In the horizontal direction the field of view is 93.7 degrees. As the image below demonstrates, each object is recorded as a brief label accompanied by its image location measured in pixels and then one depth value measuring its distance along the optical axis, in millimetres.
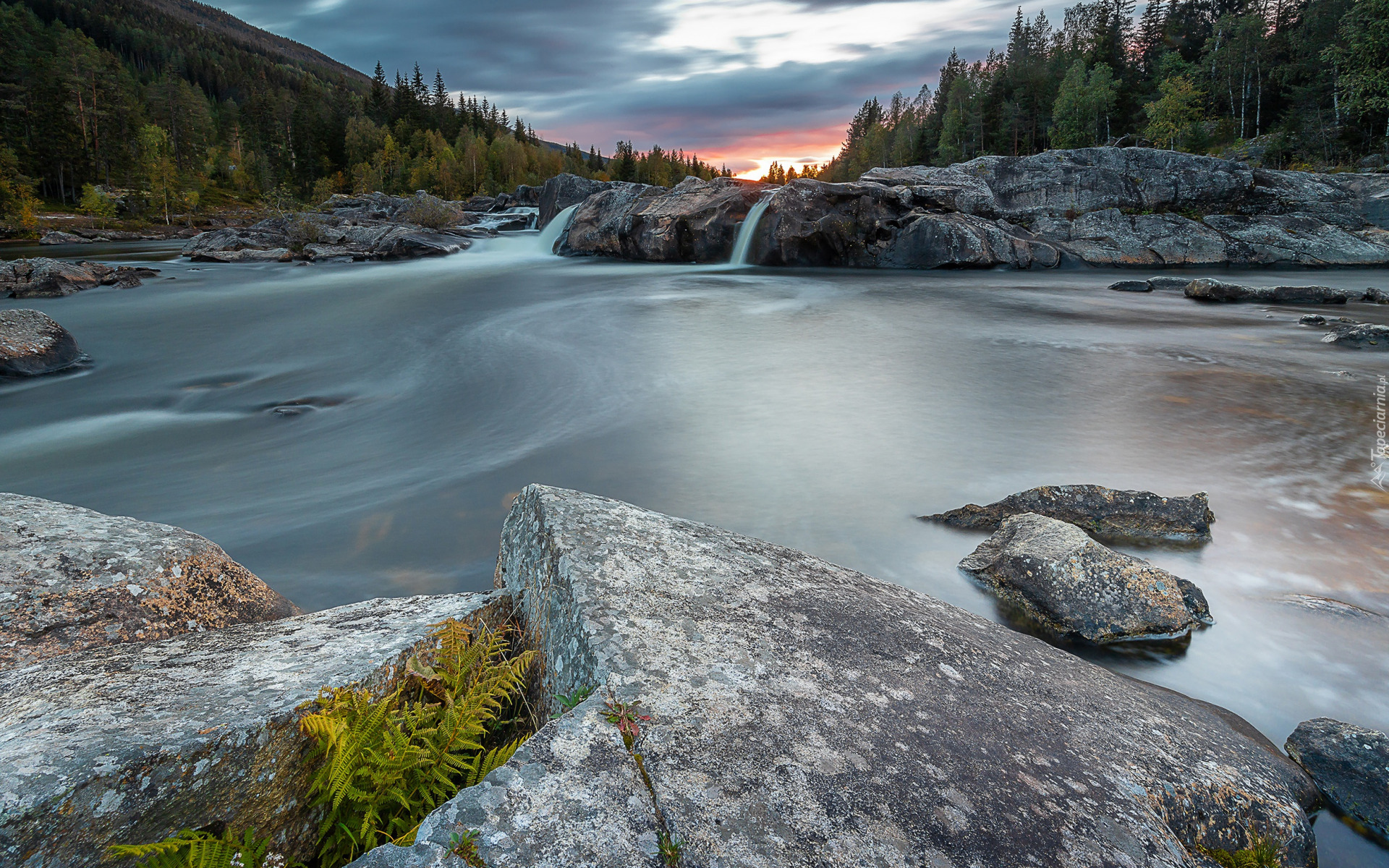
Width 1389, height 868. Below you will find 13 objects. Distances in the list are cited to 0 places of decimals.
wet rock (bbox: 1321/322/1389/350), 12023
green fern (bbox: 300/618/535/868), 1671
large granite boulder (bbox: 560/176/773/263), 29203
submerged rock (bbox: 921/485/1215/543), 4945
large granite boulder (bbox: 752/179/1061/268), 27422
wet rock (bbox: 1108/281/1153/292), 21516
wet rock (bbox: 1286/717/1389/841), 2500
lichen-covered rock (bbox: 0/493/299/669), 2398
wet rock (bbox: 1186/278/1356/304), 18562
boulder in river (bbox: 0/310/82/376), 10414
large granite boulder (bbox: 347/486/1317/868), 1438
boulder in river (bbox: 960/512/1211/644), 3801
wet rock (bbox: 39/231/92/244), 45188
